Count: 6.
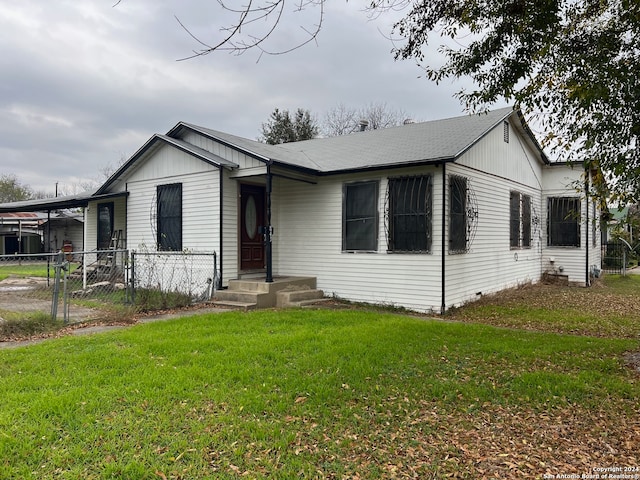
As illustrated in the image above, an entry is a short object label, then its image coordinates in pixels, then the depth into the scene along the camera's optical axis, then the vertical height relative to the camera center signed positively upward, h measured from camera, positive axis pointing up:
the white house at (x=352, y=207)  9.13 +0.80
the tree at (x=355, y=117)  34.66 +9.77
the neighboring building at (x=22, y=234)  26.55 +0.41
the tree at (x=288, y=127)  29.58 +7.69
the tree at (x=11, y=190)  46.84 +5.53
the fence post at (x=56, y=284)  6.85 -0.67
